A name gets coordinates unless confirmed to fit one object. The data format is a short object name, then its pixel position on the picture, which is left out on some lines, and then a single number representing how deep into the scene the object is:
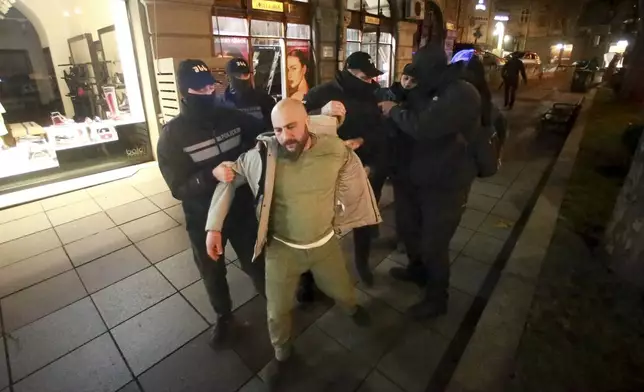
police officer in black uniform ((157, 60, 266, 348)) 2.19
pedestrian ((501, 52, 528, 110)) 12.06
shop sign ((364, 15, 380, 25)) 11.15
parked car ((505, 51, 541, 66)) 29.05
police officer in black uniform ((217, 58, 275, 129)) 3.04
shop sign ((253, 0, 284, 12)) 7.61
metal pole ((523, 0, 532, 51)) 41.35
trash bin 17.02
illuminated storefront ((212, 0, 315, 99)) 7.03
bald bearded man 1.96
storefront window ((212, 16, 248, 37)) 6.82
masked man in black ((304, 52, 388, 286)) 2.80
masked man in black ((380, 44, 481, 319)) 2.19
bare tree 13.09
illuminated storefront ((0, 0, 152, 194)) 5.73
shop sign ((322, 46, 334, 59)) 9.45
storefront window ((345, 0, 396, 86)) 10.91
